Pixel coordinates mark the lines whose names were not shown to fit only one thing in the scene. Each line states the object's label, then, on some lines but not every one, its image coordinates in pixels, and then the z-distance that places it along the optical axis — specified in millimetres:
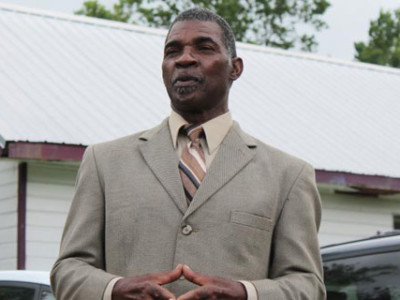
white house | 15290
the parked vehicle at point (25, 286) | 8359
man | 4075
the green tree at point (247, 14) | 43497
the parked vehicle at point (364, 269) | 6422
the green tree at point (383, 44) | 45882
